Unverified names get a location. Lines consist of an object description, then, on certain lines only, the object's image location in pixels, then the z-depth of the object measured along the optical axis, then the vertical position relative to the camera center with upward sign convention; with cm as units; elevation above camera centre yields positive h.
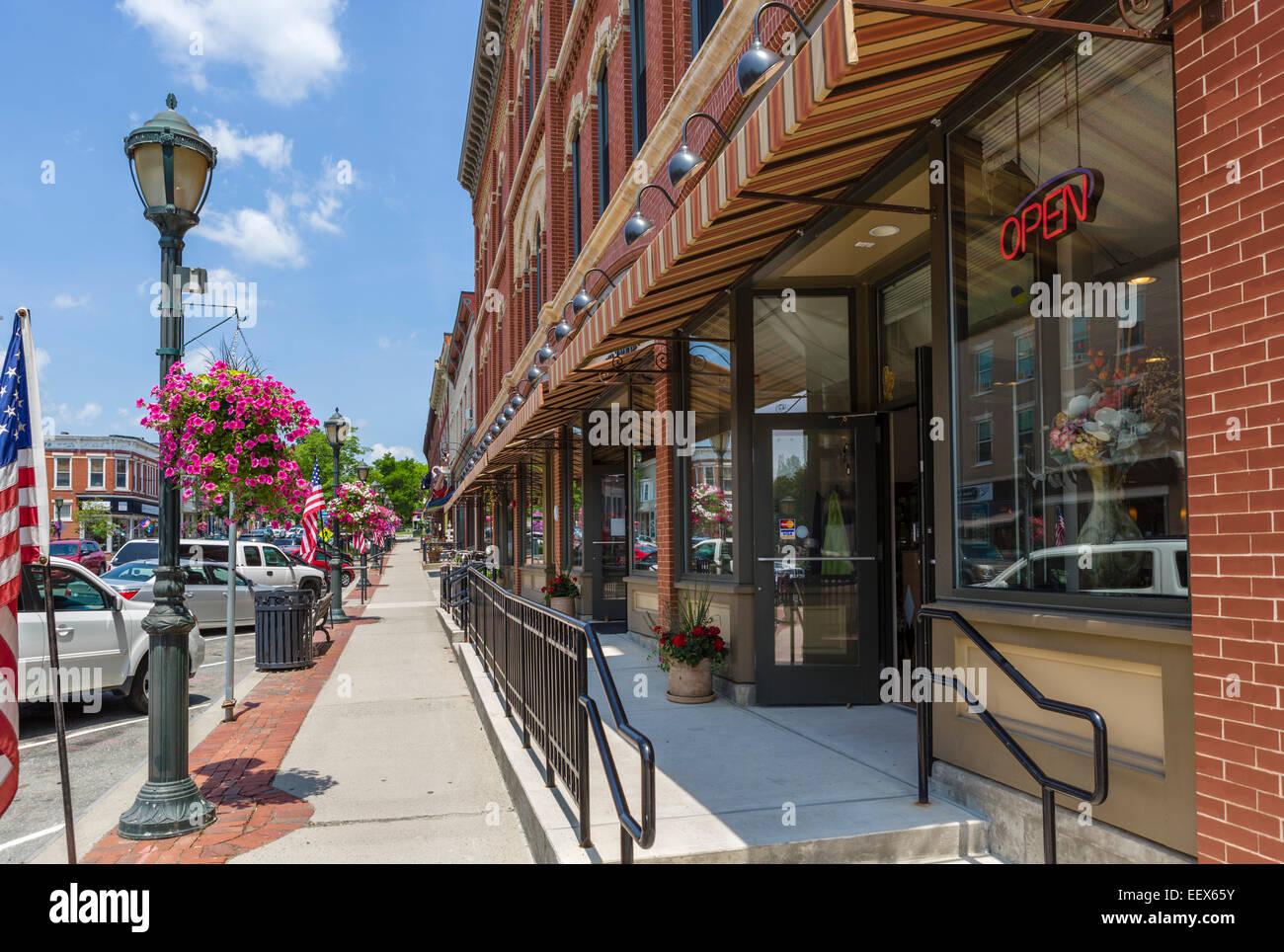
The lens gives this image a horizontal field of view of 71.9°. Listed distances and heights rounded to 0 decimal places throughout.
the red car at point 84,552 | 2975 -134
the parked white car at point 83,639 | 800 -120
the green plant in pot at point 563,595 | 1512 -153
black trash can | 1192 -159
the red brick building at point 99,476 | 8562 +393
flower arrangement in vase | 370 +27
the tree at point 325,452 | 7312 +500
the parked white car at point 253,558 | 1777 -96
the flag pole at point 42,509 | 384 +4
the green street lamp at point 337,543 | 1911 -76
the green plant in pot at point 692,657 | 784 -138
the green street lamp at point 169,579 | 532 -41
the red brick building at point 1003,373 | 316 +69
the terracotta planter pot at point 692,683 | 789 -162
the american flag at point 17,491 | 389 +12
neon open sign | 389 +131
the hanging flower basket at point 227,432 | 560 +53
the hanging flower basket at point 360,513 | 2523 -8
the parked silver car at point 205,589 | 1563 -139
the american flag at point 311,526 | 1845 -34
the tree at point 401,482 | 9644 +292
